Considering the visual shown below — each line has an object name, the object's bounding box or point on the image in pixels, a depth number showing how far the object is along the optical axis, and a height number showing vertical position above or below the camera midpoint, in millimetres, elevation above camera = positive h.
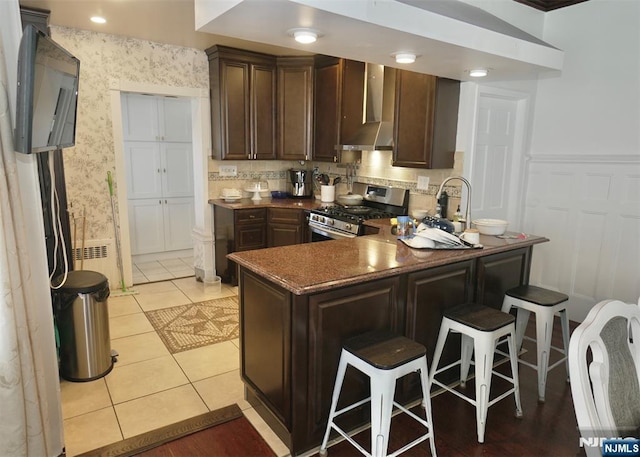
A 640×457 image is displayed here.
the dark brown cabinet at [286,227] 4500 -775
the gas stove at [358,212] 3838 -545
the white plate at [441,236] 2635 -490
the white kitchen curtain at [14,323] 1558 -657
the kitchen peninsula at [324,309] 2020 -800
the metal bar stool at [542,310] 2574 -923
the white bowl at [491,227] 3062 -489
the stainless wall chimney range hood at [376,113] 3932 +413
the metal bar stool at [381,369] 1864 -961
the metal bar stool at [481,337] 2223 -966
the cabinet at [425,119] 3426 +312
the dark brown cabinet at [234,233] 4445 -851
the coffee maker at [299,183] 5113 -345
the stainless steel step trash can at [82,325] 2719 -1133
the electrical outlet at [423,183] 3928 -240
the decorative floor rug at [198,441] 2141 -1495
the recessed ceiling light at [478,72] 3065 +622
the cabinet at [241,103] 4488 +540
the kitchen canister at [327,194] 4824 -440
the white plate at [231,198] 4750 -503
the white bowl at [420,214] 3709 -494
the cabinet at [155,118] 5293 +419
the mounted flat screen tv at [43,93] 1577 +236
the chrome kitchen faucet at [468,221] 3136 -465
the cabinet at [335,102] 4344 +551
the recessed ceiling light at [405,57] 2600 +609
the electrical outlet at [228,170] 4871 -200
